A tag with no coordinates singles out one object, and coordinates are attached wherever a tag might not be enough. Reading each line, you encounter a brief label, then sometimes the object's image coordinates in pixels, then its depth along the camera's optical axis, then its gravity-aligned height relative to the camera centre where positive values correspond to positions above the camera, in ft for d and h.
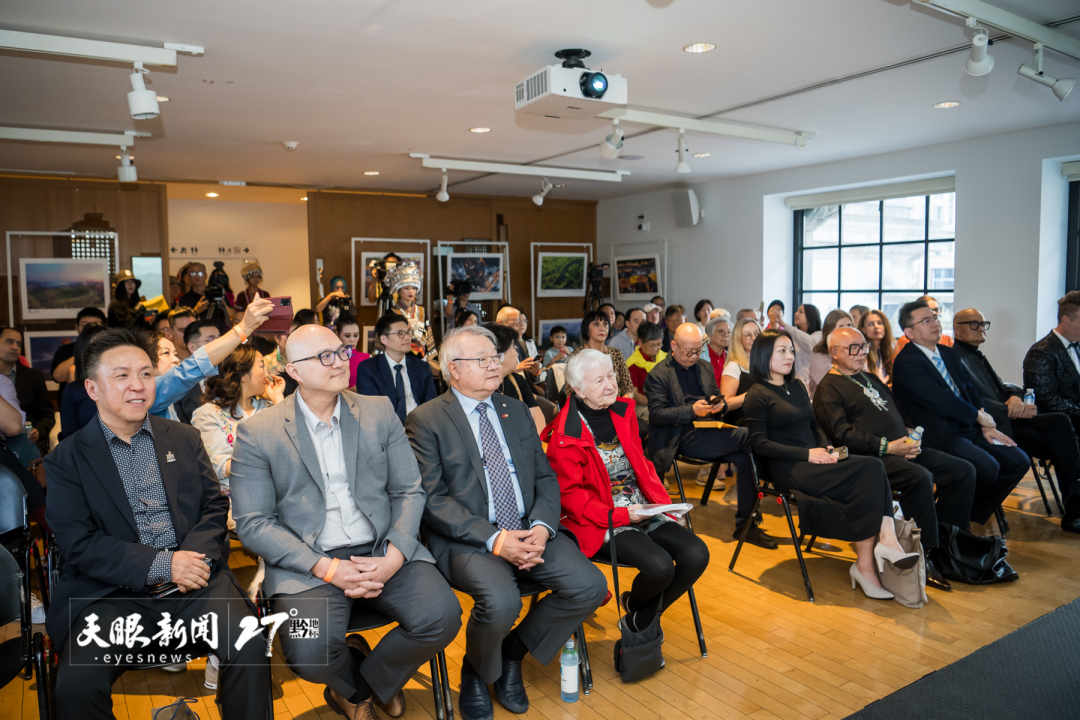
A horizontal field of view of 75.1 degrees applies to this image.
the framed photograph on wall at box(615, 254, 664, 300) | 36.06 +1.68
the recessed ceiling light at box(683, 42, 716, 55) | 14.21 +5.33
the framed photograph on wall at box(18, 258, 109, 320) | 27.86 +0.93
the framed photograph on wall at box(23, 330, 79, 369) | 28.50 -1.38
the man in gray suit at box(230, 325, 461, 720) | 7.58 -2.46
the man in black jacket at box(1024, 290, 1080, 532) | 15.81 -1.32
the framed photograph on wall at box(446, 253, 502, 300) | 35.53 +1.92
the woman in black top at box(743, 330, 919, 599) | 11.61 -2.75
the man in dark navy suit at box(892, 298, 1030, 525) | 13.83 -2.20
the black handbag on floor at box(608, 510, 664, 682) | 9.22 -4.52
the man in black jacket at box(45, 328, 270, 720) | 6.99 -2.57
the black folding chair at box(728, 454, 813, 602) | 11.83 -3.33
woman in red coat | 9.32 -2.59
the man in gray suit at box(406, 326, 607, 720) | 8.29 -2.67
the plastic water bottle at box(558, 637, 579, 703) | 8.72 -4.52
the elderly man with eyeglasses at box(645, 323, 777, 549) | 14.17 -2.51
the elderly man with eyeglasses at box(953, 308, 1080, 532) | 15.40 -2.50
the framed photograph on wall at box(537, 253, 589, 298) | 38.09 +1.90
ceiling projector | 14.08 +4.48
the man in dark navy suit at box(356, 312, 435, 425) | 14.08 -1.29
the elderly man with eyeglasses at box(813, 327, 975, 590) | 12.53 -2.29
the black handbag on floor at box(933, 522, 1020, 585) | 12.23 -4.38
